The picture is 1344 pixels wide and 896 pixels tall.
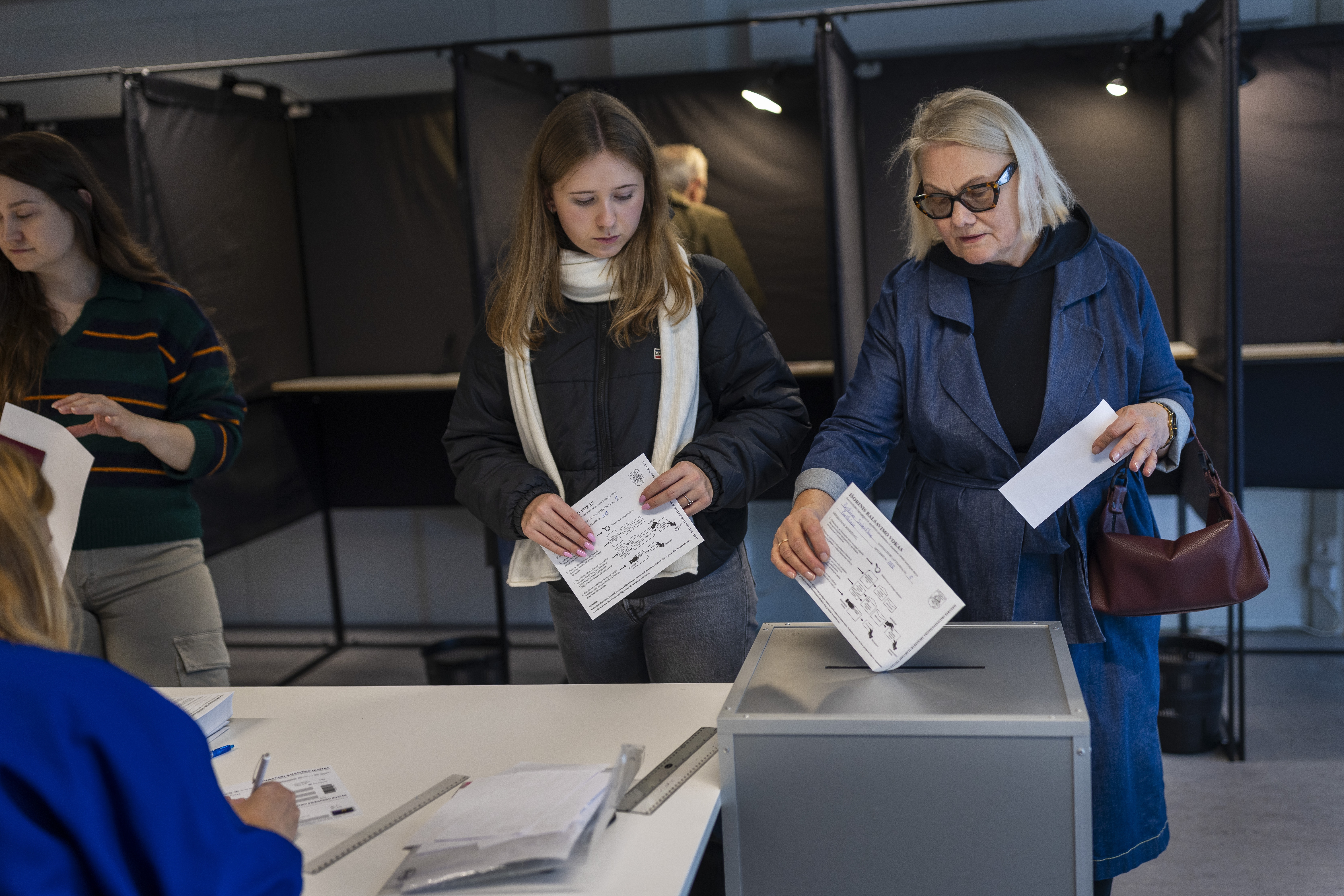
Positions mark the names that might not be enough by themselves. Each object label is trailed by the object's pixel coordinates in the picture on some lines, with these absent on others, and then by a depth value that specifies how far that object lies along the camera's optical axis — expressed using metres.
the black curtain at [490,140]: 3.29
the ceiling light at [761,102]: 3.74
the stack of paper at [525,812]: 1.08
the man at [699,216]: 3.81
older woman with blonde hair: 1.63
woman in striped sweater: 1.96
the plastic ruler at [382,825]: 1.17
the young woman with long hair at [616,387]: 1.74
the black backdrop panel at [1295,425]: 3.59
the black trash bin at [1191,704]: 3.09
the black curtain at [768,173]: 4.09
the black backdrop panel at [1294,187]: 3.62
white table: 1.13
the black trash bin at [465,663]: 3.70
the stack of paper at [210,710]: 1.51
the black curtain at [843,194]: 2.96
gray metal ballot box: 1.21
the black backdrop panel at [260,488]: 3.62
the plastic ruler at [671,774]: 1.24
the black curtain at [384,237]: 4.39
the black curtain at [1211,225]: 2.69
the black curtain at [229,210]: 3.46
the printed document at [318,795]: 1.28
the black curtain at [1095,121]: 3.84
